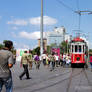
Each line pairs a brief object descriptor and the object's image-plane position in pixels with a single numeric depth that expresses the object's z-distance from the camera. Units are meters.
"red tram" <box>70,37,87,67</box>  28.53
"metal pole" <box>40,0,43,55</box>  36.05
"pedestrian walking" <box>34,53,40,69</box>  23.94
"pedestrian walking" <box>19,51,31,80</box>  13.51
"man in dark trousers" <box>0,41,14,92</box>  5.64
